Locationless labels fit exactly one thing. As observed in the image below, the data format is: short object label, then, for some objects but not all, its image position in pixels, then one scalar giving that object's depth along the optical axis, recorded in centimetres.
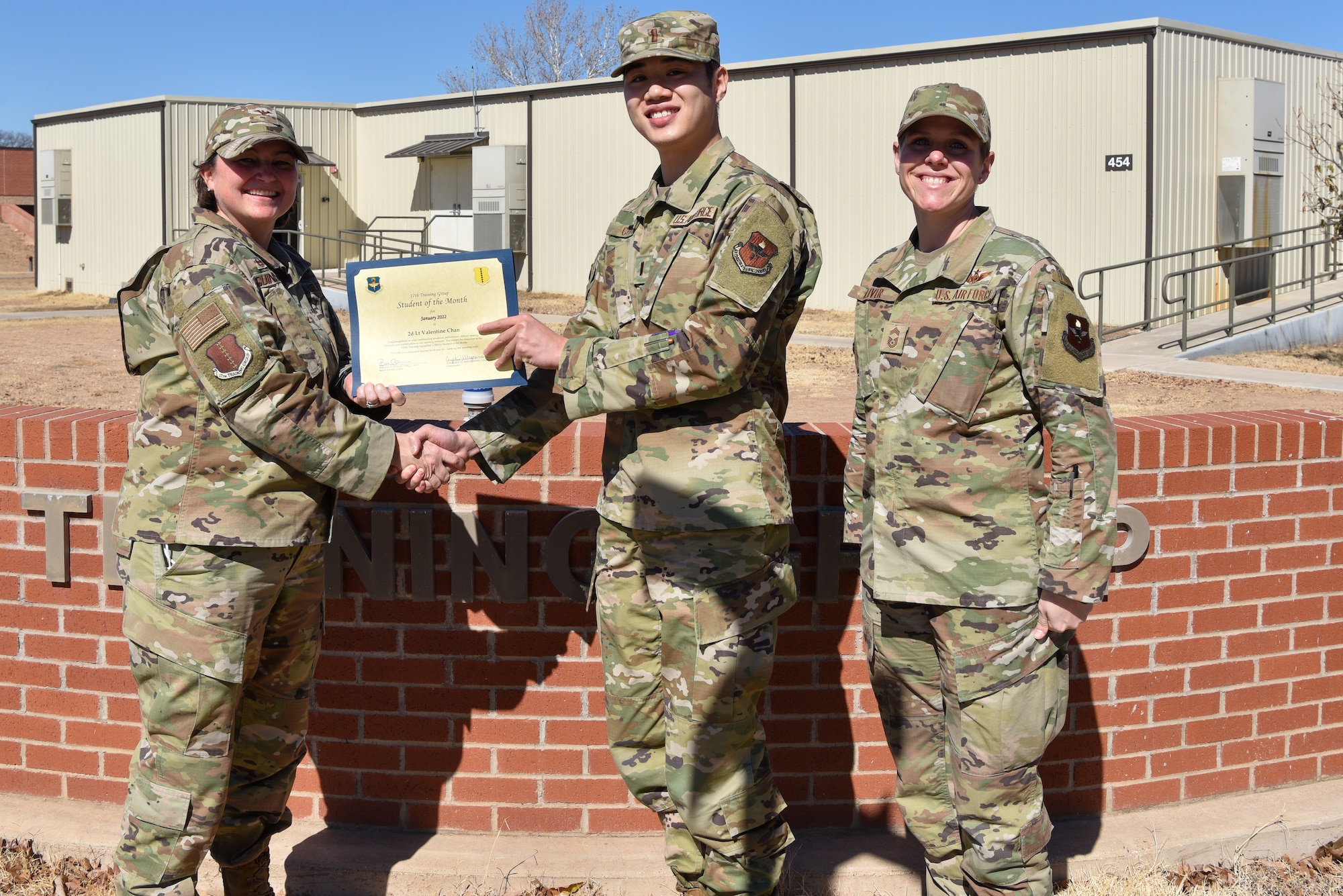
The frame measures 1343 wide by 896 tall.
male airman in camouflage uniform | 301
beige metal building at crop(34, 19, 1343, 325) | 1858
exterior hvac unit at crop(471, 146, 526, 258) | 2558
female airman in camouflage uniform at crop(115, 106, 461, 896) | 298
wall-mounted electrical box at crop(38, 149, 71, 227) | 3019
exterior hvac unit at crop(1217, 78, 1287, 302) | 1880
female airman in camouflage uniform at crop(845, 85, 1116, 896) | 284
